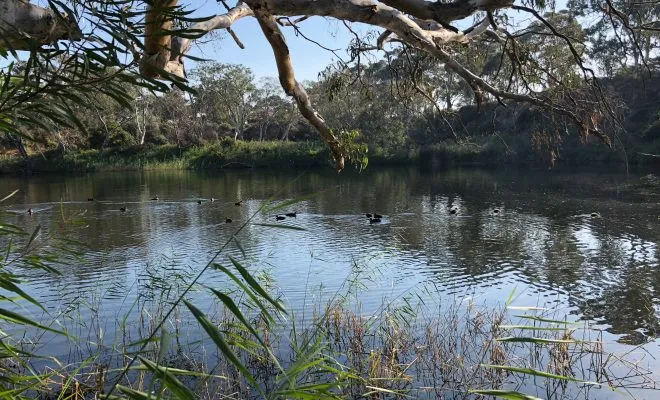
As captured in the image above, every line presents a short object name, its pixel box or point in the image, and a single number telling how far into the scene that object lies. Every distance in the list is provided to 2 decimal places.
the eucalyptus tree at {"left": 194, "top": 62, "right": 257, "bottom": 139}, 38.84
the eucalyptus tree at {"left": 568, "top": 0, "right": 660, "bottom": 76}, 30.06
